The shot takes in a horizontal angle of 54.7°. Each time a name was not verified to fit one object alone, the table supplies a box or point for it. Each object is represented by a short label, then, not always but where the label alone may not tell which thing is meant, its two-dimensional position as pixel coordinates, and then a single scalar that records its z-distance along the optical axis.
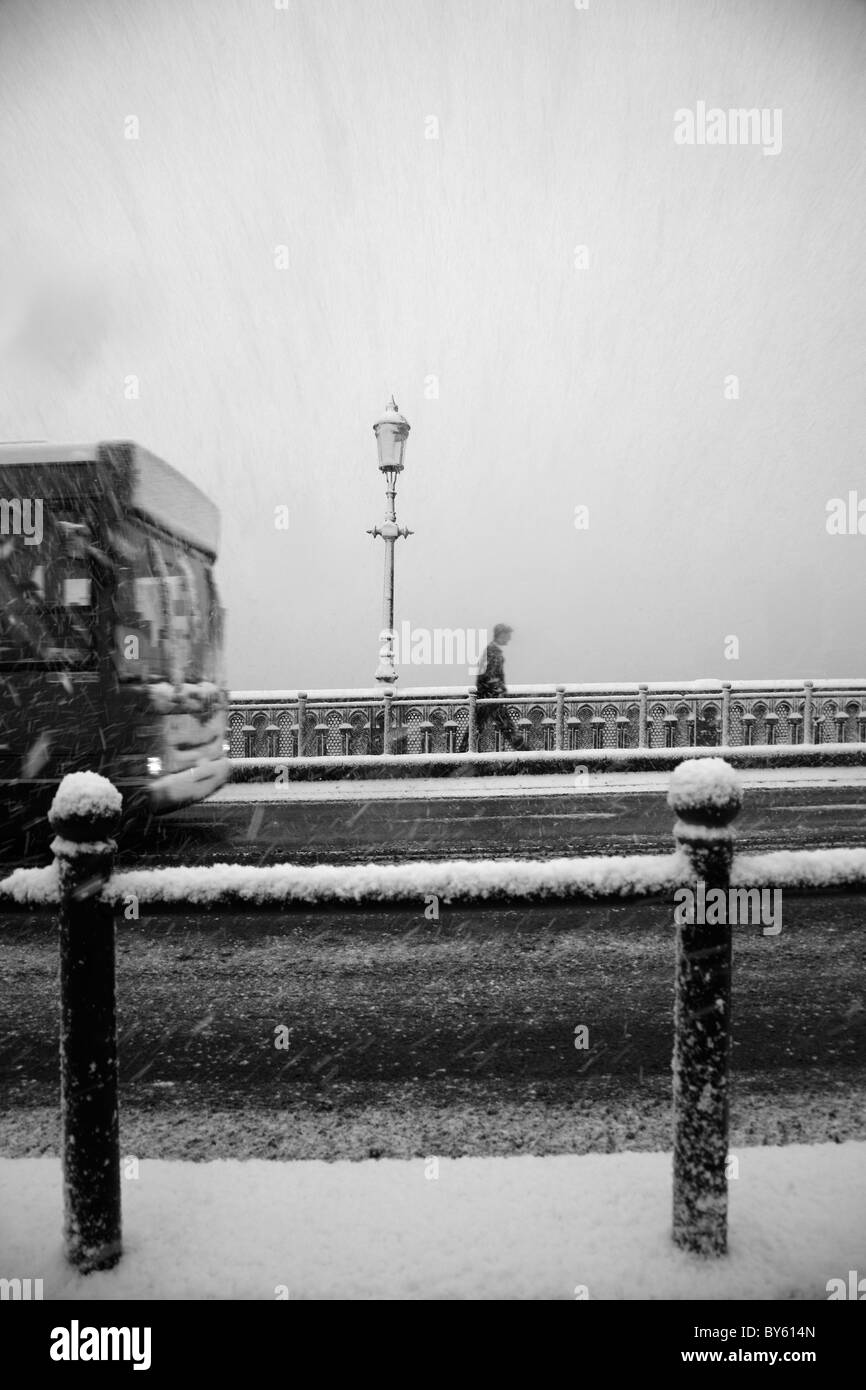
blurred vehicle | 6.91
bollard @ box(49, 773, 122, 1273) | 1.70
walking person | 14.81
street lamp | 14.18
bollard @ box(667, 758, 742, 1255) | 1.71
